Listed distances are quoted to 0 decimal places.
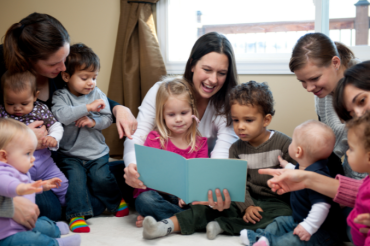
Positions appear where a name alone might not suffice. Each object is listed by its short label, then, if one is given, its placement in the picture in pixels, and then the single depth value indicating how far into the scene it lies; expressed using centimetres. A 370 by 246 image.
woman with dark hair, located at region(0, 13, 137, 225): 163
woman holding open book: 185
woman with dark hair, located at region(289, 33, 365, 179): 168
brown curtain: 281
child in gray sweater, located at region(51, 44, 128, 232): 179
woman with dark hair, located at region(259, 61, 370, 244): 126
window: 263
